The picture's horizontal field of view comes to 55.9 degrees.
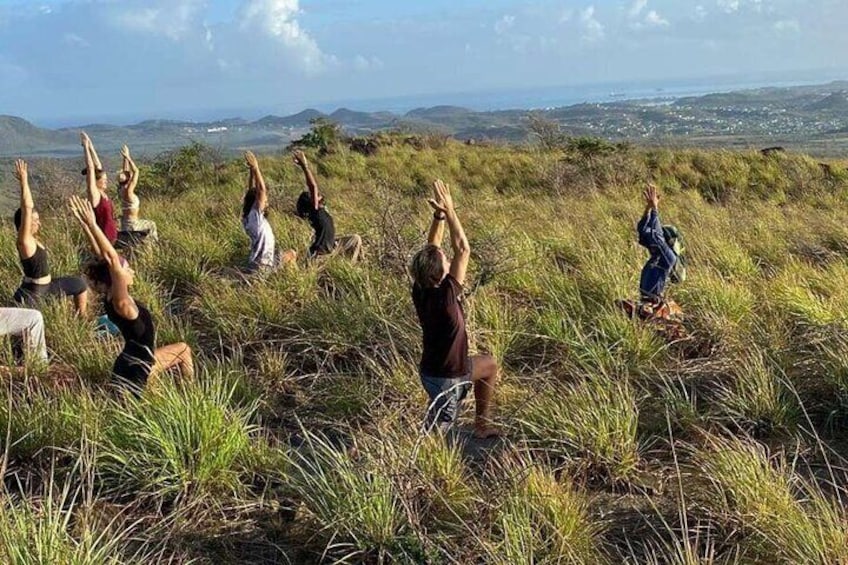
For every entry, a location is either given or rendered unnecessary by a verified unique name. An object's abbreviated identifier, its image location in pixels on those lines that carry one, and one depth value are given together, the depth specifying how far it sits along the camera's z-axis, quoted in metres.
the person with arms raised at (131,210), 9.59
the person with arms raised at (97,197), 8.62
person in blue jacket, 6.54
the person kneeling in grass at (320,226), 8.73
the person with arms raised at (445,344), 4.64
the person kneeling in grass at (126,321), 4.86
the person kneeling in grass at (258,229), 8.15
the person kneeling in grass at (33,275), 6.97
